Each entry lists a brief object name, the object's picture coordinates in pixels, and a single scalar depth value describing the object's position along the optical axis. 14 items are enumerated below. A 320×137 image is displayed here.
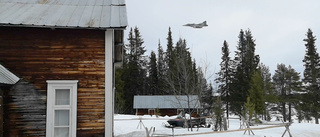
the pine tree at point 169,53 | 54.83
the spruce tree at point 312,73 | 37.34
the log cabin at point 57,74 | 7.91
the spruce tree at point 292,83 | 41.90
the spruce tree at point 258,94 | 38.25
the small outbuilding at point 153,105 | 40.97
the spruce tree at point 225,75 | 48.88
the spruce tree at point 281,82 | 46.92
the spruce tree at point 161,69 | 53.68
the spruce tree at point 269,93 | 41.25
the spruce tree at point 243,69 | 45.56
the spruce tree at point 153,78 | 55.38
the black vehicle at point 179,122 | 23.16
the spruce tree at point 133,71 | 51.91
